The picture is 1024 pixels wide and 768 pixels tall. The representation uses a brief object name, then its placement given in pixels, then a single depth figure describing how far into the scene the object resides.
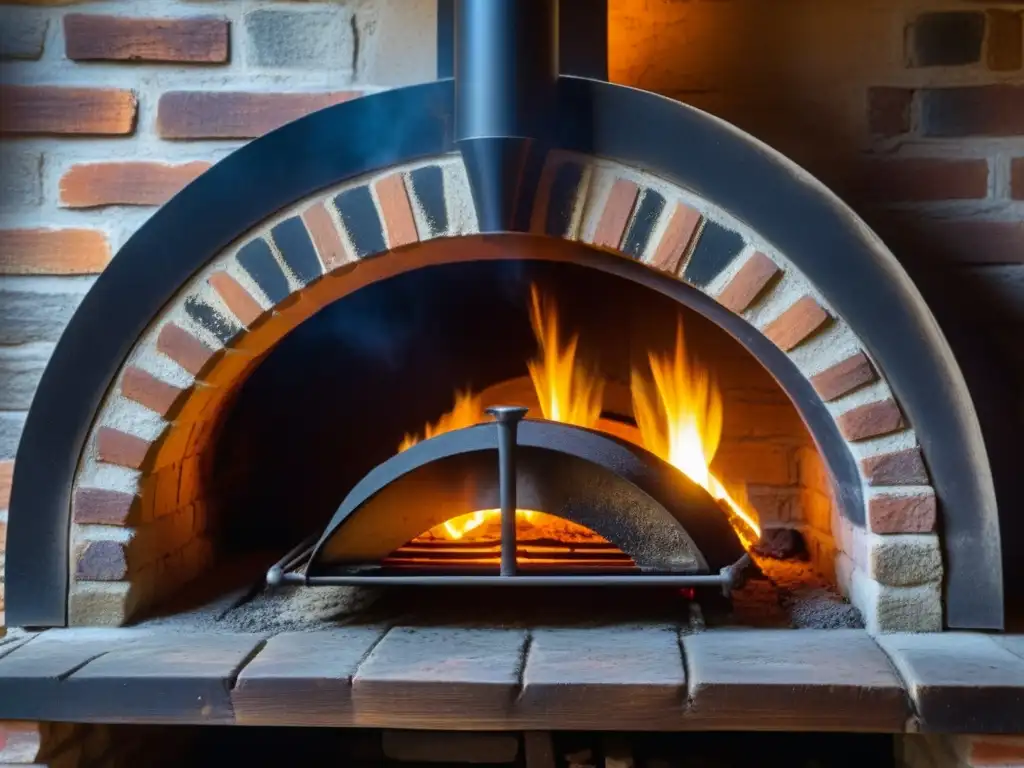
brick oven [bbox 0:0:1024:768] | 1.34
